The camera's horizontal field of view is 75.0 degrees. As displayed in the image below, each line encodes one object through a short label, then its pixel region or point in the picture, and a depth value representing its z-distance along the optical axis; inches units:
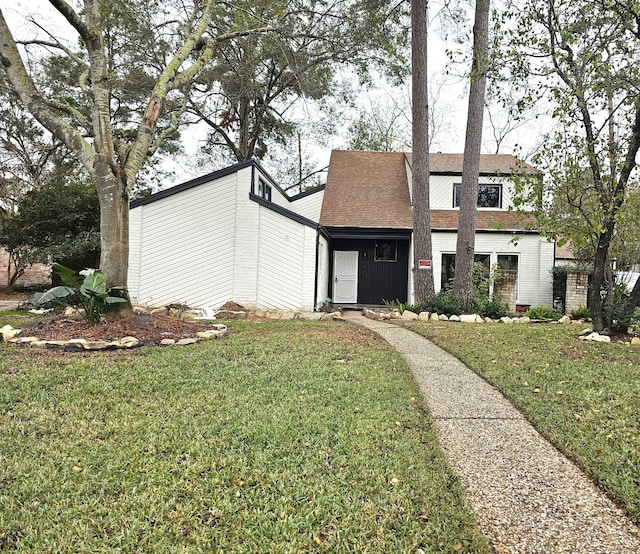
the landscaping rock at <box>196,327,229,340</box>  276.1
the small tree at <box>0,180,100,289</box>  537.3
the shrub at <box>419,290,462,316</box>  429.1
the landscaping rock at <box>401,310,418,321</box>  420.5
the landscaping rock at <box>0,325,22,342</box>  247.9
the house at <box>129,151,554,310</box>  456.1
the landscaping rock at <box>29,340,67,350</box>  231.1
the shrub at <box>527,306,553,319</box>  447.8
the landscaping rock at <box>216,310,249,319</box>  418.6
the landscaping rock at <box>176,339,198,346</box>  254.3
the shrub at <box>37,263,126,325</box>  251.0
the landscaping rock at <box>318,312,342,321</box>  413.4
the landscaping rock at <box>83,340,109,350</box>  229.1
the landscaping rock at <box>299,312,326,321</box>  413.0
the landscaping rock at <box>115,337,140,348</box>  236.8
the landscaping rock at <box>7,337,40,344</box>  238.2
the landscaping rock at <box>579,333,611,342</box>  277.4
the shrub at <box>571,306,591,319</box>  448.8
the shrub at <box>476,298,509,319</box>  432.1
